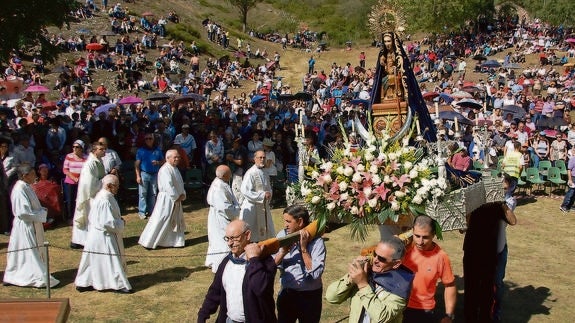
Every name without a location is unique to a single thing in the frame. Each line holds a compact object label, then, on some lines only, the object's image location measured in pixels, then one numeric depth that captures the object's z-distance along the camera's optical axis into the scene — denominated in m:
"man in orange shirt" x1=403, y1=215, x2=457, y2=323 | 5.93
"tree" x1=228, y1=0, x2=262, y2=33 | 63.09
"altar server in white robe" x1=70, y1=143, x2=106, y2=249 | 11.71
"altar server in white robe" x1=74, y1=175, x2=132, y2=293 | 9.49
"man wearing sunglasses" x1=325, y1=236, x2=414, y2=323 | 4.76
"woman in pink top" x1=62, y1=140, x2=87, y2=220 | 13.00
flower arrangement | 6.39
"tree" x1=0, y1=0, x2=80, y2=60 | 15.16
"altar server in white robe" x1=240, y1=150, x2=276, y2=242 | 11.37
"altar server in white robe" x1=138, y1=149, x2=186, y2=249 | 12.04
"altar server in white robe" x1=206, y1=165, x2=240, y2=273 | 10.64
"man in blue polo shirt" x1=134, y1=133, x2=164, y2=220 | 14.04
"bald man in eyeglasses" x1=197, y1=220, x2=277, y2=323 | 5.29
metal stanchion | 8.40
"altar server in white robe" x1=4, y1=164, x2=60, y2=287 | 9.55
